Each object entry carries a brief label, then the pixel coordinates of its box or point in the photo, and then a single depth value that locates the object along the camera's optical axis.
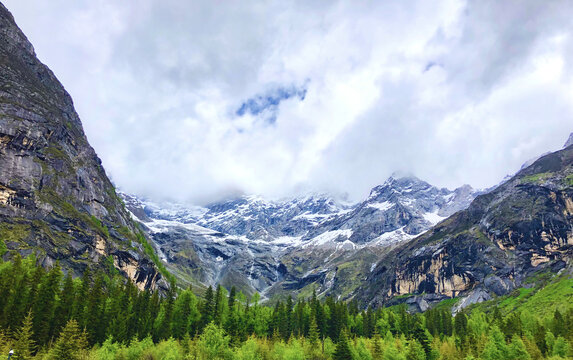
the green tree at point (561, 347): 98.21
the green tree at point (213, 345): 85.19
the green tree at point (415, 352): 98.01
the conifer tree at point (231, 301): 137.85
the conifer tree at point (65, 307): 92.00
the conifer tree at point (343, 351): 97.31
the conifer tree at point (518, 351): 96.50
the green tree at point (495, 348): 97.38
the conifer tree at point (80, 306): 95.27
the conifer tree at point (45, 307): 87.44
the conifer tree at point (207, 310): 129.14
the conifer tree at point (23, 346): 66.22
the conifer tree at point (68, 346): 69.94
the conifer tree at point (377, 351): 102.38
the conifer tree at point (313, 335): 116.76
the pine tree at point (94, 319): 96.69
